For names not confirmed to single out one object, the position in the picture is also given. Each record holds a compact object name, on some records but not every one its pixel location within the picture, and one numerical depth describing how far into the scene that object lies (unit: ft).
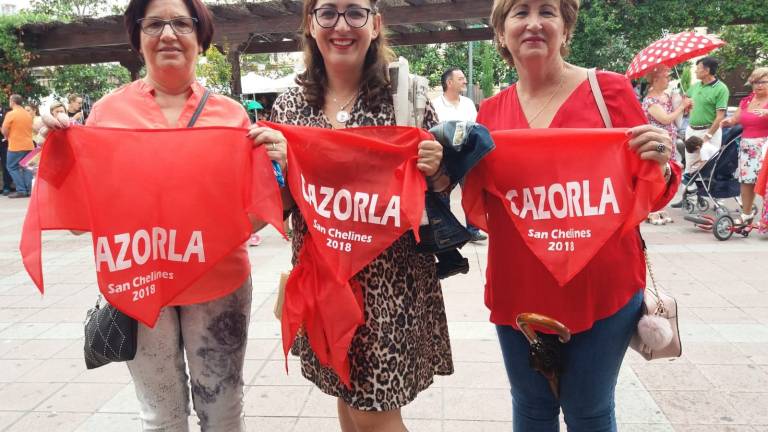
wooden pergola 38.45
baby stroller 23.75
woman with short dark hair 6.73
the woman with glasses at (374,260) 6.46
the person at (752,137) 22.98
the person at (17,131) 37.76
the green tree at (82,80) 67.62
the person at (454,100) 24.35
